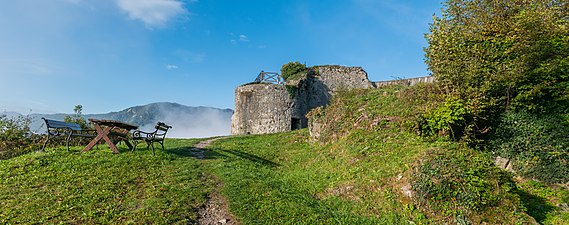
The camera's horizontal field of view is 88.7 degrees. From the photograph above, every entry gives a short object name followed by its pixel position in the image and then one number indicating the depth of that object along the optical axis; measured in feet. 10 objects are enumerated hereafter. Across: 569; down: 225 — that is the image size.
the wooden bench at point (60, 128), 28.68
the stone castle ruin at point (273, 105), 78.12
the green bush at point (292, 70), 86.93
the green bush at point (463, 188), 19.56
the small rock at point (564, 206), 24.96
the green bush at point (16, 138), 43.73
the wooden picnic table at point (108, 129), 30.15
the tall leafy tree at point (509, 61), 31.83
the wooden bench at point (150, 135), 32.27
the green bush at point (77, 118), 66.14
